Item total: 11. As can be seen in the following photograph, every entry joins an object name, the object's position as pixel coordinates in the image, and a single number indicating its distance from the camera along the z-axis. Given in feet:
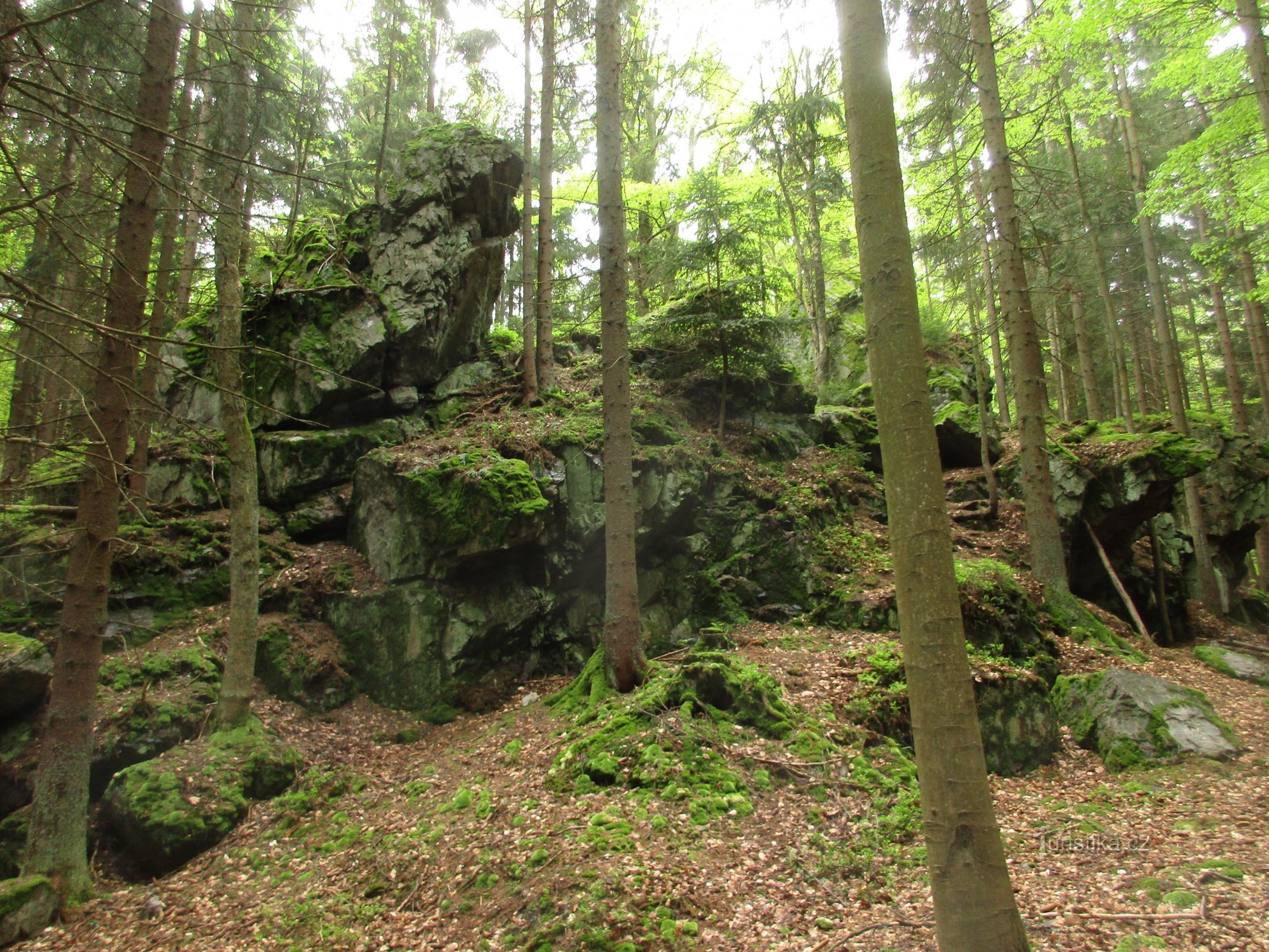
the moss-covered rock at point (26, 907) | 15.66
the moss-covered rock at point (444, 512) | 29.99
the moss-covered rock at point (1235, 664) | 32.09
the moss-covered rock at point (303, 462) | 33.24
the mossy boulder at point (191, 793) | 18.69
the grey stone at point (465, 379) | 40.37
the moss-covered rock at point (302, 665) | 26.99
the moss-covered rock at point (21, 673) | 20.97
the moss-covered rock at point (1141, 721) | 21.54
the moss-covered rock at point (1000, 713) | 21.83
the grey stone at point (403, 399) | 38.01
